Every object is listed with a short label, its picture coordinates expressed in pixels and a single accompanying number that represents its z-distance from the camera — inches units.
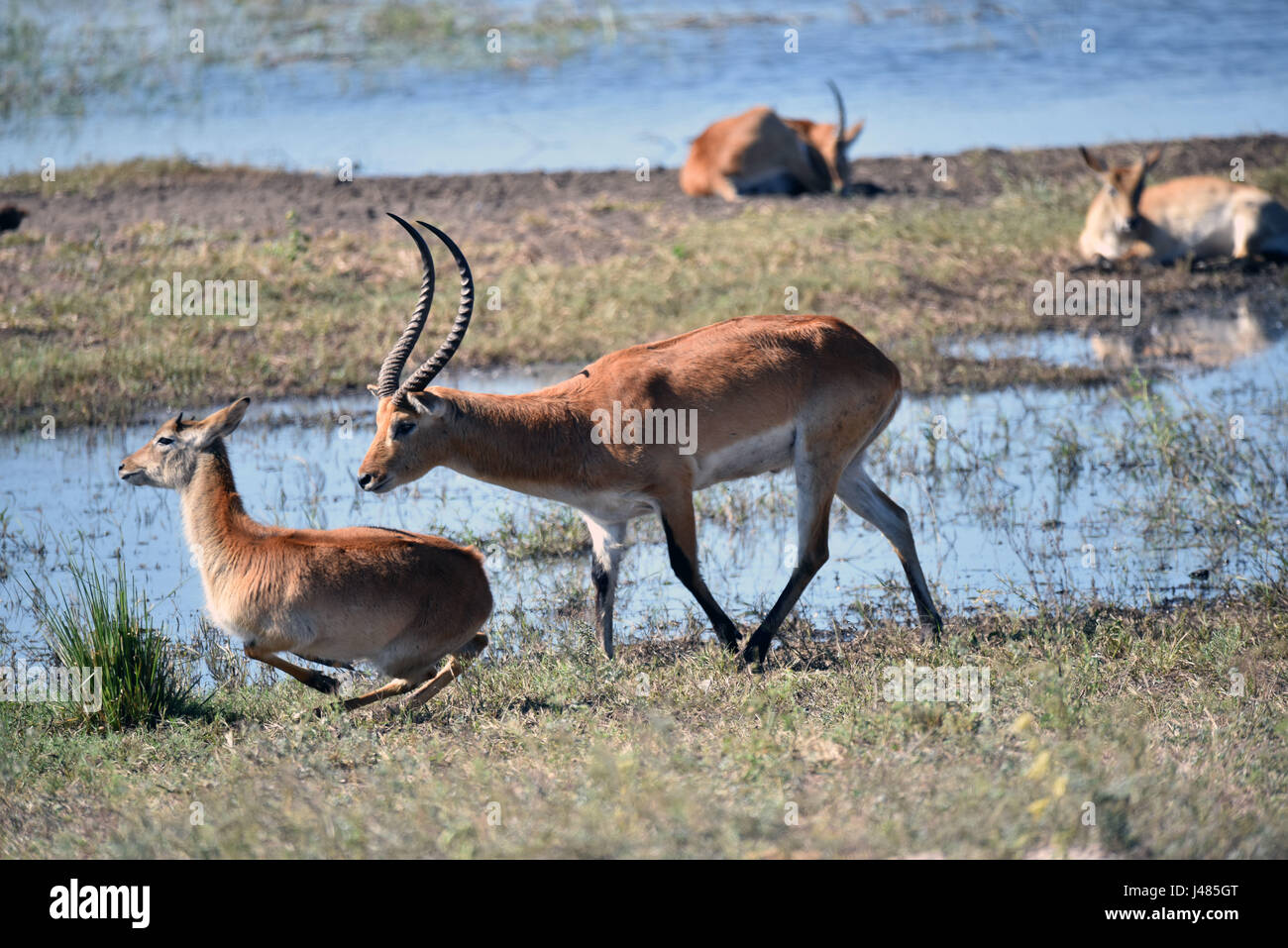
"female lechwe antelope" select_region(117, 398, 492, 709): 426.0
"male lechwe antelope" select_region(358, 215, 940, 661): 479.8
